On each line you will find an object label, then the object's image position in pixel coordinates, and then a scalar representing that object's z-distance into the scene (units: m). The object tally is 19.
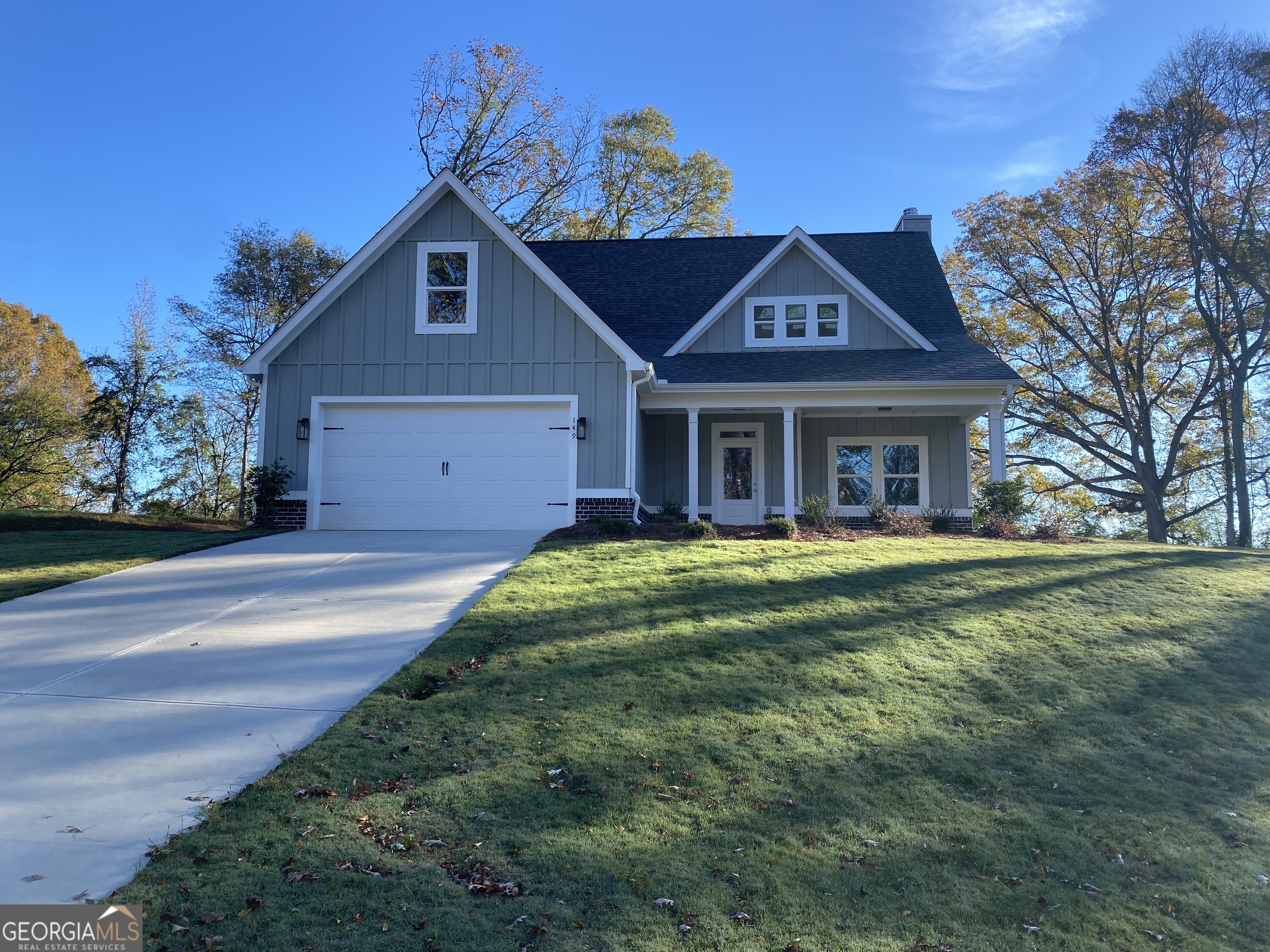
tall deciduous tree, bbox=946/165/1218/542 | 24.09
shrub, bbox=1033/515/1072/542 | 13.87
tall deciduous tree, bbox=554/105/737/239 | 29.89
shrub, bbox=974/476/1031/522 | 15.06
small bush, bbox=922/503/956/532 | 15.59
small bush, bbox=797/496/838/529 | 14.38
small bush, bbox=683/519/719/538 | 12.58
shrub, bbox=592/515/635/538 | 12.77
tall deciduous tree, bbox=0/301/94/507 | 24.42
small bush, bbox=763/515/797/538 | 12.85
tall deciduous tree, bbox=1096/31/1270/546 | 20.77
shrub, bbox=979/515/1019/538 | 14.09
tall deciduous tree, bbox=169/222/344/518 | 28.73
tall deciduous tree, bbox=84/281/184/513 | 26.31
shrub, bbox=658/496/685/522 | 16.03
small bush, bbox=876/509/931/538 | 14.37
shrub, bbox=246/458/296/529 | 14.27
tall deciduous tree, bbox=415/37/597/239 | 27.95
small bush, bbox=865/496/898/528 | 15.44
